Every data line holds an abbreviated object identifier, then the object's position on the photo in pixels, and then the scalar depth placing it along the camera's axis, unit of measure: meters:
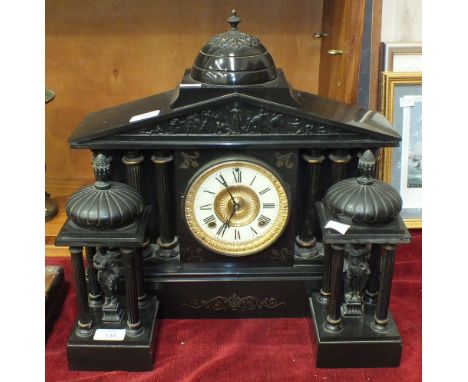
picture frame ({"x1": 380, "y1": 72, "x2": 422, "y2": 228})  1.92
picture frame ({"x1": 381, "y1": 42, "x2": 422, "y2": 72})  1.91
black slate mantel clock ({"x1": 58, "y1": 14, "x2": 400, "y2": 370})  1.36
